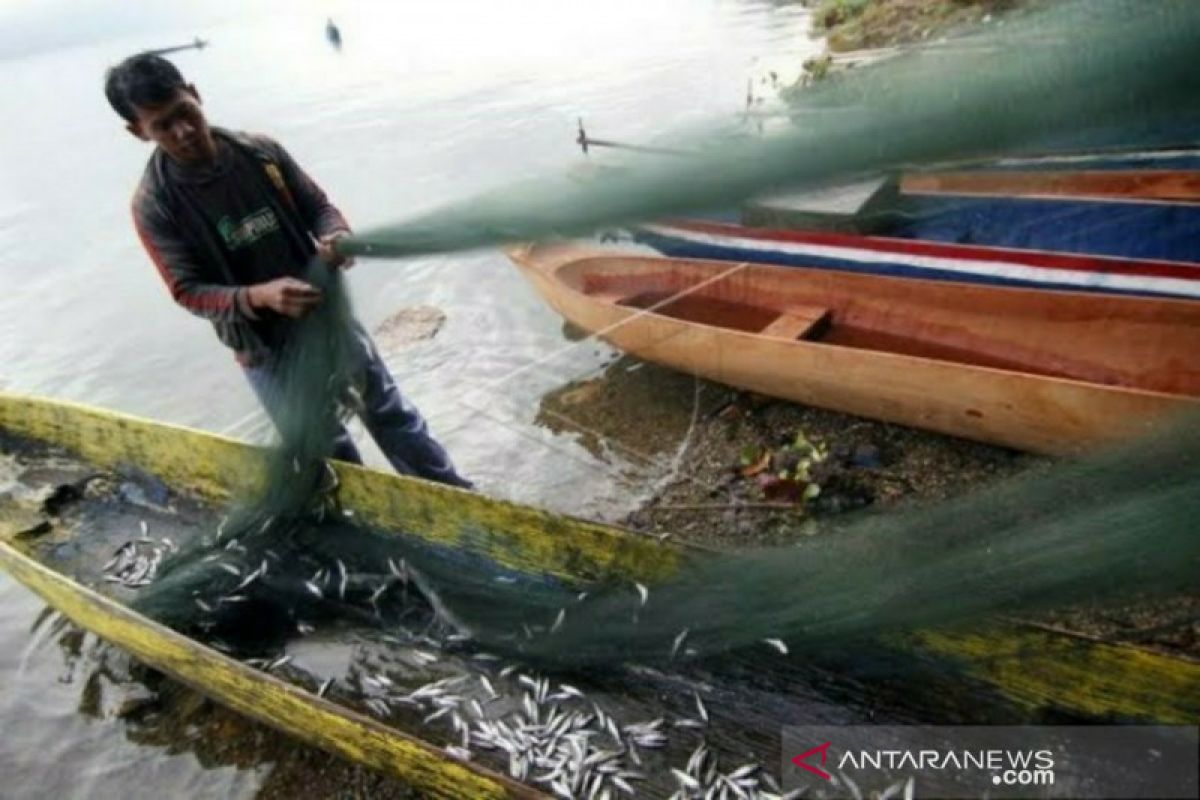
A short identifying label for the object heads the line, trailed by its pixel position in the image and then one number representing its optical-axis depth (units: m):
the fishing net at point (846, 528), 2.82
